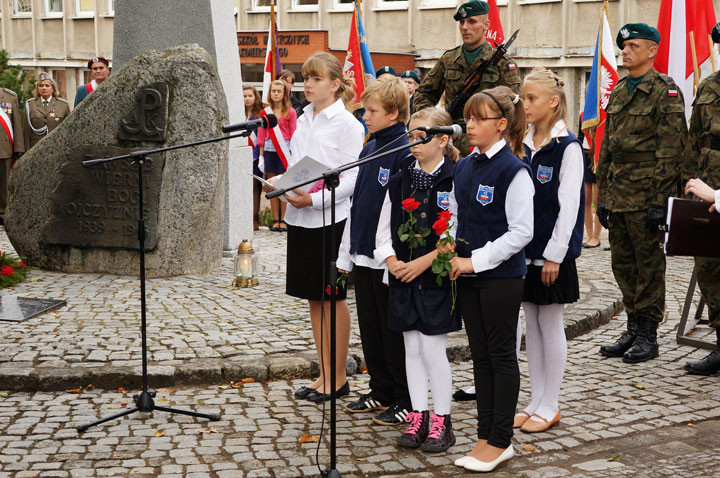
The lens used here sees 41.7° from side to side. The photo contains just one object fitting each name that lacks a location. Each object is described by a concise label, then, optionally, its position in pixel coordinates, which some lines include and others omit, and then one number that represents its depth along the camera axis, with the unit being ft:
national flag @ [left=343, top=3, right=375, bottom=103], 45.32
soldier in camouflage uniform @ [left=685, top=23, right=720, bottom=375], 20.84
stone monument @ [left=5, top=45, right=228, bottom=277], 29.81
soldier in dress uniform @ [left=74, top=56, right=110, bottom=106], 43.52
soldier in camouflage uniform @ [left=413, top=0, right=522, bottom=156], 23.39
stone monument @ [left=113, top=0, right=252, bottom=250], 33.81
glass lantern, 29.17
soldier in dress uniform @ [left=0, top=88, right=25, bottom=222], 46.62
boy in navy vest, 16.80
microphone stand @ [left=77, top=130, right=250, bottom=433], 17.07
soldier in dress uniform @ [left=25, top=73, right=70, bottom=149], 47.73
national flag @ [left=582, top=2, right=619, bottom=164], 37.04
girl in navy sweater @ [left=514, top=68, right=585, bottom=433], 16.74
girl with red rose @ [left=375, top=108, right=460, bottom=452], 15.67
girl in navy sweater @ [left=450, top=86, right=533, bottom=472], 14.80
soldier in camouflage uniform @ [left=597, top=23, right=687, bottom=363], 21.68
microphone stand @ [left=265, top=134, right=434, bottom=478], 13.26
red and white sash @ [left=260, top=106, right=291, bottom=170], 42.45
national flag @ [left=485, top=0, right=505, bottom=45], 35.76
